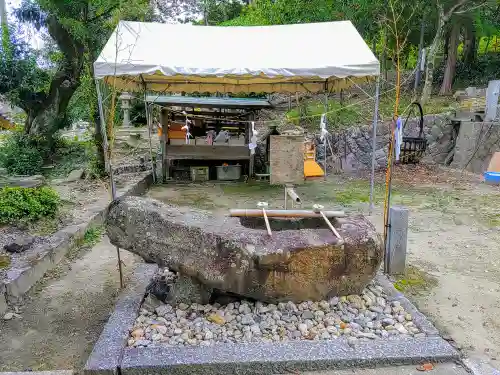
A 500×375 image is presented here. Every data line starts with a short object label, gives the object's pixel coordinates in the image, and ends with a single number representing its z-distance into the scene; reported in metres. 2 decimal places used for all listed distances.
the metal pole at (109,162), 3.58
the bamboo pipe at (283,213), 3.40
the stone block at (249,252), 2.87
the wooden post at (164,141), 8.22
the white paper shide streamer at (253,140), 7.64
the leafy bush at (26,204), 4.62
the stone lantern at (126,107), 12.76
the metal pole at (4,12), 8.91
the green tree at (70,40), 7.50
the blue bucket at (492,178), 7.82
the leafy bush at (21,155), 8.74
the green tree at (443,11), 10.33
